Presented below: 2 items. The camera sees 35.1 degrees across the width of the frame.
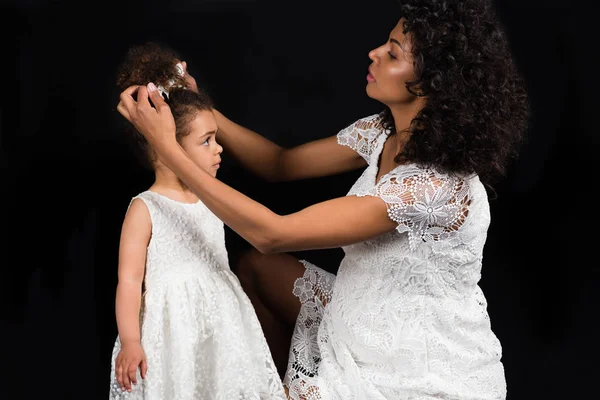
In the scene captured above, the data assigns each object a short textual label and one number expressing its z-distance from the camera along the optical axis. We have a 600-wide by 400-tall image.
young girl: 2.31
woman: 2.33
